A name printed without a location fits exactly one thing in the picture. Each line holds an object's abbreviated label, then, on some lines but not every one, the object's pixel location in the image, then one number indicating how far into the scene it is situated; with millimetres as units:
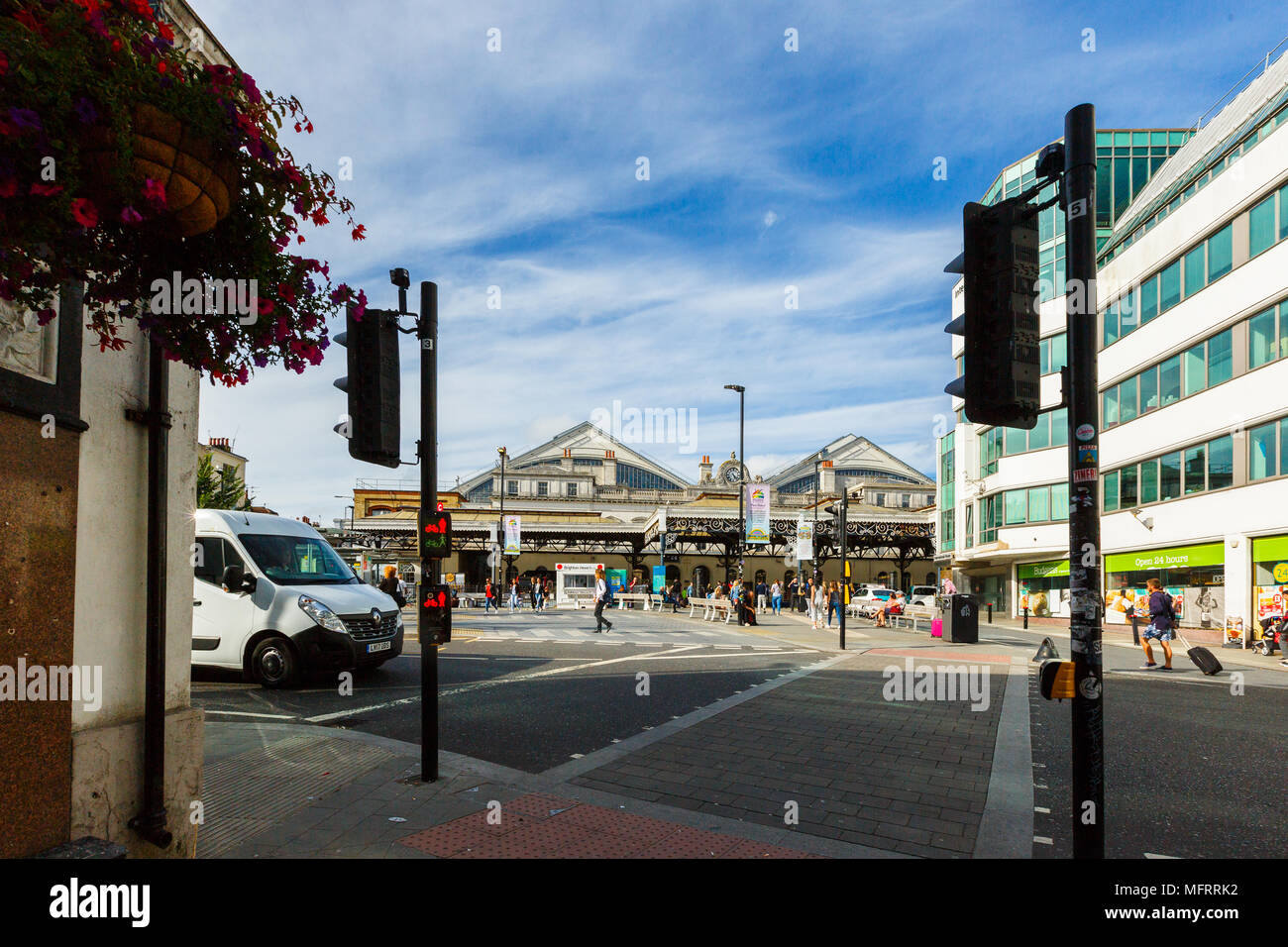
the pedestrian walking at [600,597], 21716
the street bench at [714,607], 27766
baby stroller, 18331
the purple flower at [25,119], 1870
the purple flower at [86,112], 2015
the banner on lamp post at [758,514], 28266
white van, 9602
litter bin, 20250
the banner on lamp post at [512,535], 34562
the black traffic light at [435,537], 5574
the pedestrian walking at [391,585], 17594
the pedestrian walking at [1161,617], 14375
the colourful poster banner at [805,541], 29422
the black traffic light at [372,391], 4883
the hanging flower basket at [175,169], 2191
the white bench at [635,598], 37019
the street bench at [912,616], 27970
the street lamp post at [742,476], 31453
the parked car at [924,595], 40125
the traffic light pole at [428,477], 5496
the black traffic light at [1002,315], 3480
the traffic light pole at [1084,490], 3273
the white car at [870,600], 32753
